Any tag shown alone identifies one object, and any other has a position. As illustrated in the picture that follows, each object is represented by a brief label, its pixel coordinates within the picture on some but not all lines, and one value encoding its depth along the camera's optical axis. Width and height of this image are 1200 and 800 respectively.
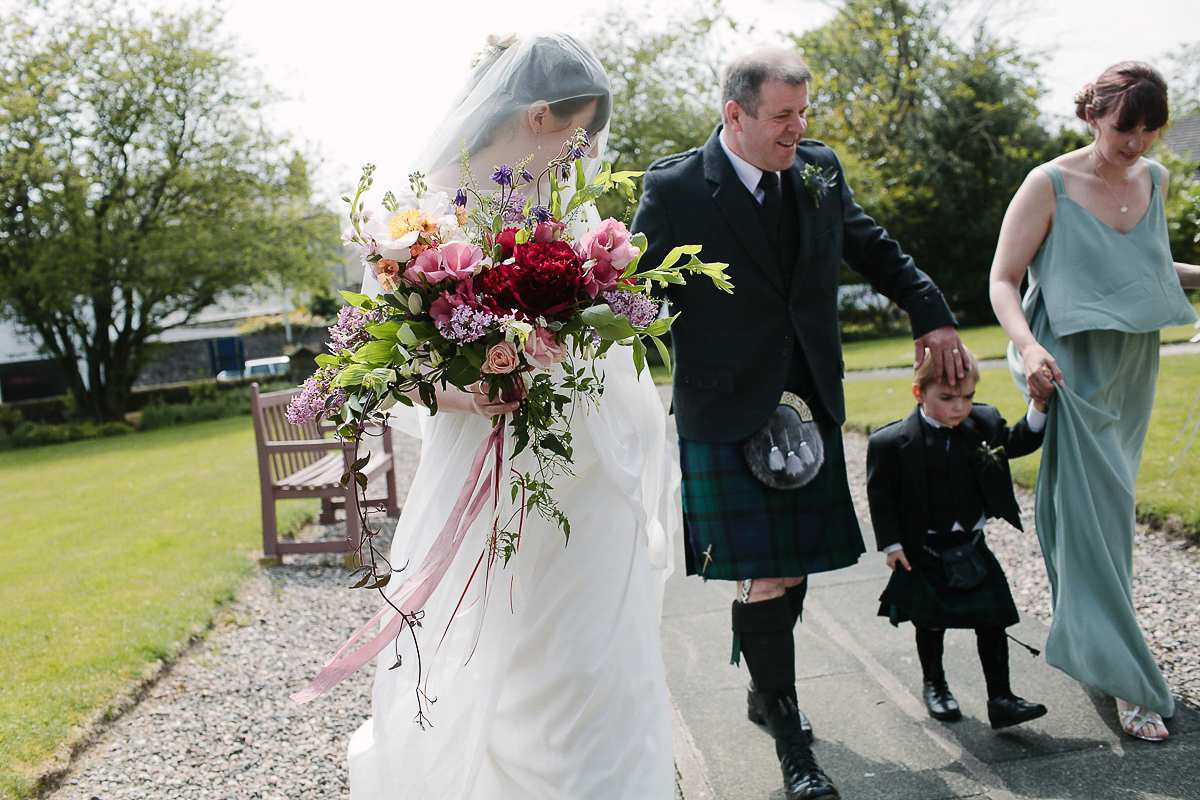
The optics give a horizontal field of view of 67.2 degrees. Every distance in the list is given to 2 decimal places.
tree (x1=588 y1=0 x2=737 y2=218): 29.45
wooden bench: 6.57
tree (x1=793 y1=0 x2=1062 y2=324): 27.39
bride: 2.61
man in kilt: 3.28
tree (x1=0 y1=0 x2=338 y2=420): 21.72
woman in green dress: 3.31
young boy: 3.46
